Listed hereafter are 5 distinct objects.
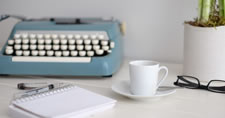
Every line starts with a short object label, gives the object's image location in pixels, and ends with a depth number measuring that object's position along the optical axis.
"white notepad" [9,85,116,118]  0.65
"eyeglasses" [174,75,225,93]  0.80
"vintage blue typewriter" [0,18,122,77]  0.88
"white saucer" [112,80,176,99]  0.73
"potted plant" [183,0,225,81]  0.84
